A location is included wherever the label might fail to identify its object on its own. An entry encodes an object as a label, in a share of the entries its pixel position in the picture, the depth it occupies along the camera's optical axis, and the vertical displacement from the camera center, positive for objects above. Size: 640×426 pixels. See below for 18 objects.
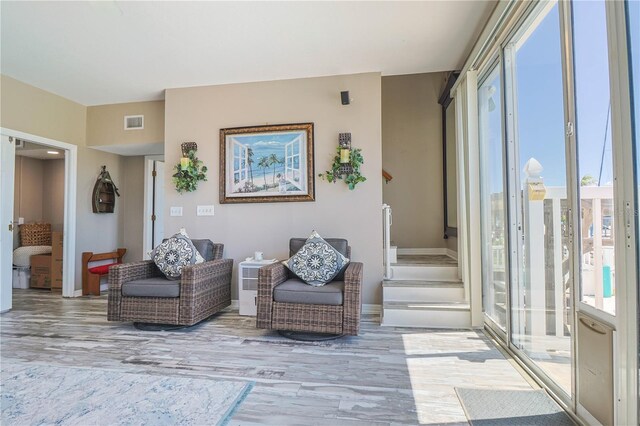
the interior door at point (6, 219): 3.81 +0.01
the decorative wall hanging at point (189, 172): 4.01 +0.61
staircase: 3.20 -0.87
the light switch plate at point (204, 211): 4.07 +0.10
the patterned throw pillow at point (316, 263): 2.98 -0.44
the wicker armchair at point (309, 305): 2.70 -0.77
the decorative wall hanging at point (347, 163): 3.65 +0.65
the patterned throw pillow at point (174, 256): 3.25 -0.39
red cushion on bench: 4.56 -0.74
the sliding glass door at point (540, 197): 1.86 +0.13
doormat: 1.66 -1.08
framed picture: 3.83 +0.69
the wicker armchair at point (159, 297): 3.00 -0.76
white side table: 3.59 -0.77
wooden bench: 4.62 -0.84
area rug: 1.71 -1.09
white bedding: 5.18 -0.59
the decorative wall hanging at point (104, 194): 4.89 +0.41
